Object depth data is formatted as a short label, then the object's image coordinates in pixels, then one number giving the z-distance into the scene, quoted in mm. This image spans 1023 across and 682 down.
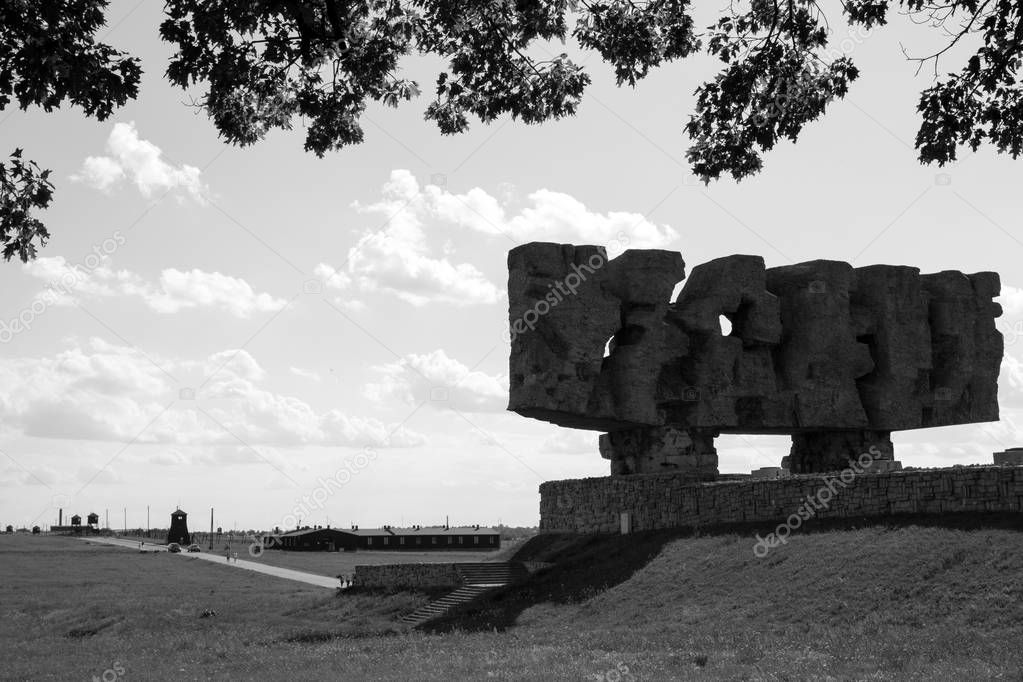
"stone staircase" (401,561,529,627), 34062
